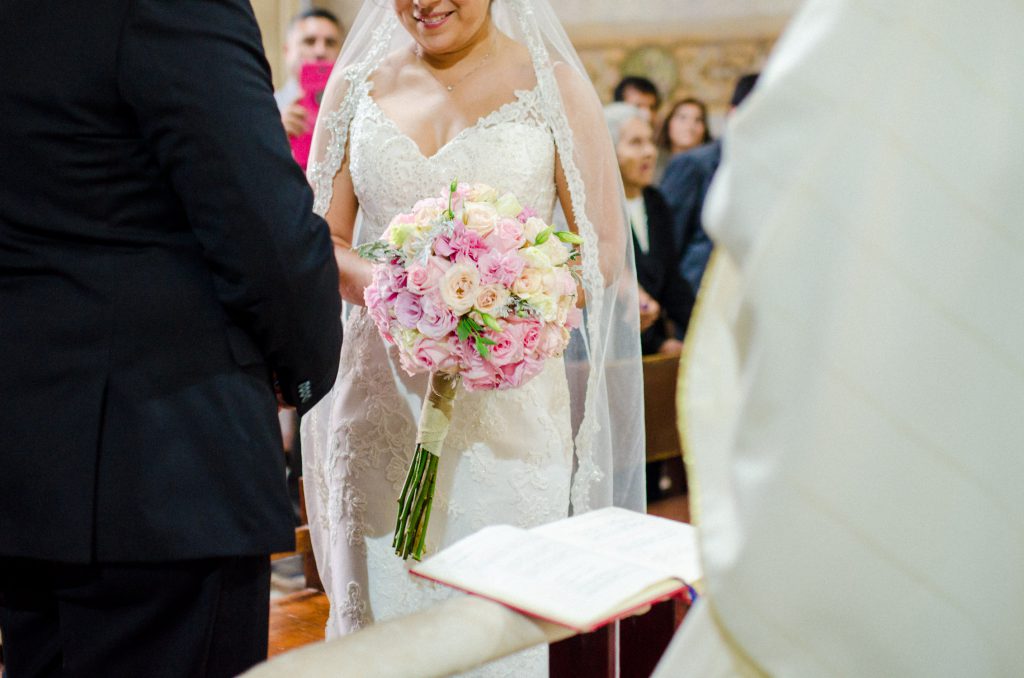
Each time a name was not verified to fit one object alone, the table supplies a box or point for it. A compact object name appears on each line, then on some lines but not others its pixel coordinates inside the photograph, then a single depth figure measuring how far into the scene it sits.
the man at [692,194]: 6.65
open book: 1.41
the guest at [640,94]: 7.79
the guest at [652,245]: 6.20
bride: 3.05
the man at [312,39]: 5.80
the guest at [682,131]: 7.70
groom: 1.78
